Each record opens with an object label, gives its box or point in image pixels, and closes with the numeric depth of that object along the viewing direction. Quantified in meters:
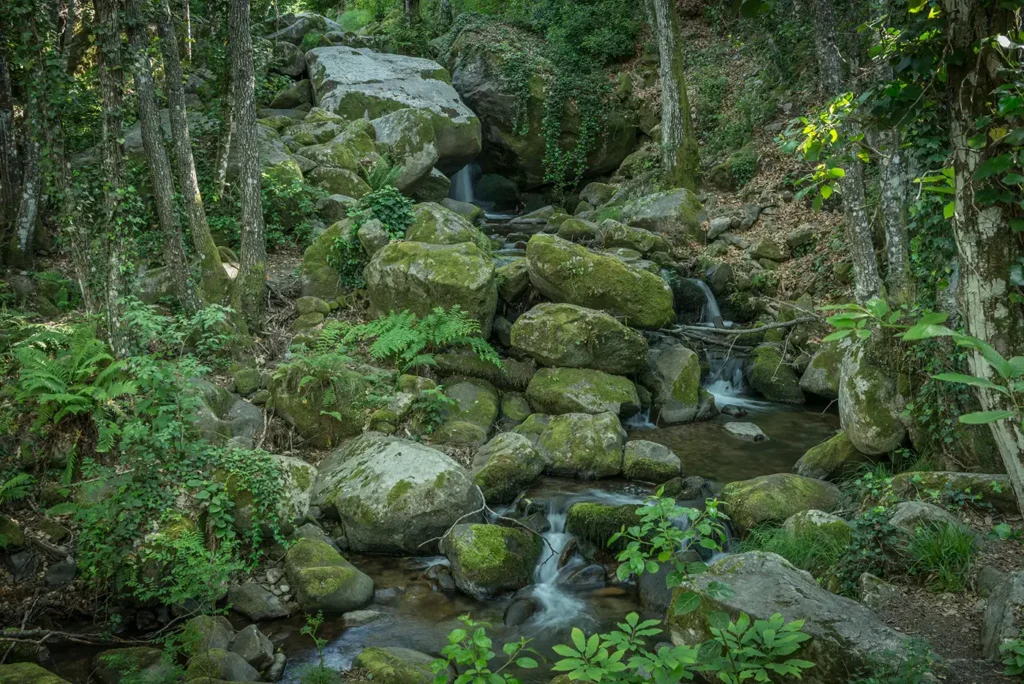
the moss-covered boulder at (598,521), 7.31
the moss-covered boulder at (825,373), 10.66
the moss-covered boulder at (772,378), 11.23
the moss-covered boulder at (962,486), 5.97
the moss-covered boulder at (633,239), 14.22
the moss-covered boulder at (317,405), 8.55
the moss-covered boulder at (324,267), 11.55
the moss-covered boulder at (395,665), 4.86
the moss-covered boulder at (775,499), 7.18
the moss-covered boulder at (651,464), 8.59
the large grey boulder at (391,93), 17.61
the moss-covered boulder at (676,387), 10.55
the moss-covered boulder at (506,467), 8.03
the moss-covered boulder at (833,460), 8.06
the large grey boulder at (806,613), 4.43
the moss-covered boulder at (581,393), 9.88
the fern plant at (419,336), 9.51
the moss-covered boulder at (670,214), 15.37
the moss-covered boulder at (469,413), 8.92
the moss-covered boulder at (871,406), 7.68
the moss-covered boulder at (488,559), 6.68
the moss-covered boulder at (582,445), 8.75
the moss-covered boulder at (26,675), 4.39
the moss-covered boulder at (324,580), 6.33
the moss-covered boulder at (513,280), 11.41
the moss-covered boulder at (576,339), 10.31
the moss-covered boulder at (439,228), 11.69
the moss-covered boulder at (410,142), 15.98
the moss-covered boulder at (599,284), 11.08
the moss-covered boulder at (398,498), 7.23
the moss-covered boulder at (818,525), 6.30
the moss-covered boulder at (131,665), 4.95
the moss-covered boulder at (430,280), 10.22
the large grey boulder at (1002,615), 4.24
